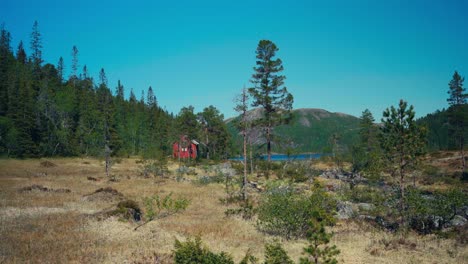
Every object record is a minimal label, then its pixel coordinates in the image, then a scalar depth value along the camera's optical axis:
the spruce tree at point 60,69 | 111.39
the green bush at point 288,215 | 16.98
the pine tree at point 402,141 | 17.55
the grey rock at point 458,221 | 19.22
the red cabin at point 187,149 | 75.57
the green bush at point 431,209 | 17.70
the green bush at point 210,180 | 38.76
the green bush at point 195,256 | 8.91
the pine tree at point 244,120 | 26.44
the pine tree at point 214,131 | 78.69
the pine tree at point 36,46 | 111.70
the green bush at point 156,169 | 43.91
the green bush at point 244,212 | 21.03
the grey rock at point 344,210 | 22.33
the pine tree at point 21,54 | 105.51
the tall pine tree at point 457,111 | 57.16
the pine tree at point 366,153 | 18.78
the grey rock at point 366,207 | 23.43
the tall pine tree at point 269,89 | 43.12
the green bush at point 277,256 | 8.20
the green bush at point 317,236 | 8.46
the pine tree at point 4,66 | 70.62
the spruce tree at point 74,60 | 117.35
